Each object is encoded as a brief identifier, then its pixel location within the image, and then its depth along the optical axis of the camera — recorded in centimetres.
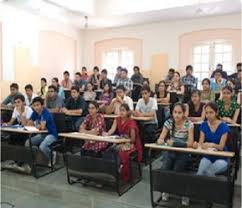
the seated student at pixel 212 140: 283
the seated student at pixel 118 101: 493
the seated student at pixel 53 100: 560
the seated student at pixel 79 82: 769
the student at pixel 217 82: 602
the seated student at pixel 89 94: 615
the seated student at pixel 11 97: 585
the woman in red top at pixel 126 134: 341
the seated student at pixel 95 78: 750
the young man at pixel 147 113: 406
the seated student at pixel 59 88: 664
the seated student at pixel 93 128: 362
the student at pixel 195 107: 421
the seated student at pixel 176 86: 613
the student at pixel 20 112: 447
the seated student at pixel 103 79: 733
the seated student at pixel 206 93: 507
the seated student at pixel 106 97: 548
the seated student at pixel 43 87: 728
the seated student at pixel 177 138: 299
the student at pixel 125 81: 699
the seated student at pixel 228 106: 392
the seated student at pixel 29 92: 608
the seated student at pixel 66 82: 787
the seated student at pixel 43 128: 400
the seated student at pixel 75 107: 493
